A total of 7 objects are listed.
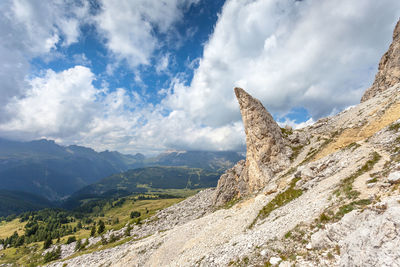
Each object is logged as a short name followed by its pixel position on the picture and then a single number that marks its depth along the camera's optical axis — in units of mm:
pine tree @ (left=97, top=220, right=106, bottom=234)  110812
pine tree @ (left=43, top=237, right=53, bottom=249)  117525
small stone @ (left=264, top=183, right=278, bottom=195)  33834
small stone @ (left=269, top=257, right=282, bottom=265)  12672
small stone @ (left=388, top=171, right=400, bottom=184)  12969
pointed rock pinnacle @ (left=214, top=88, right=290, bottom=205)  53781
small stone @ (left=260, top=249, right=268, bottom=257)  14350
